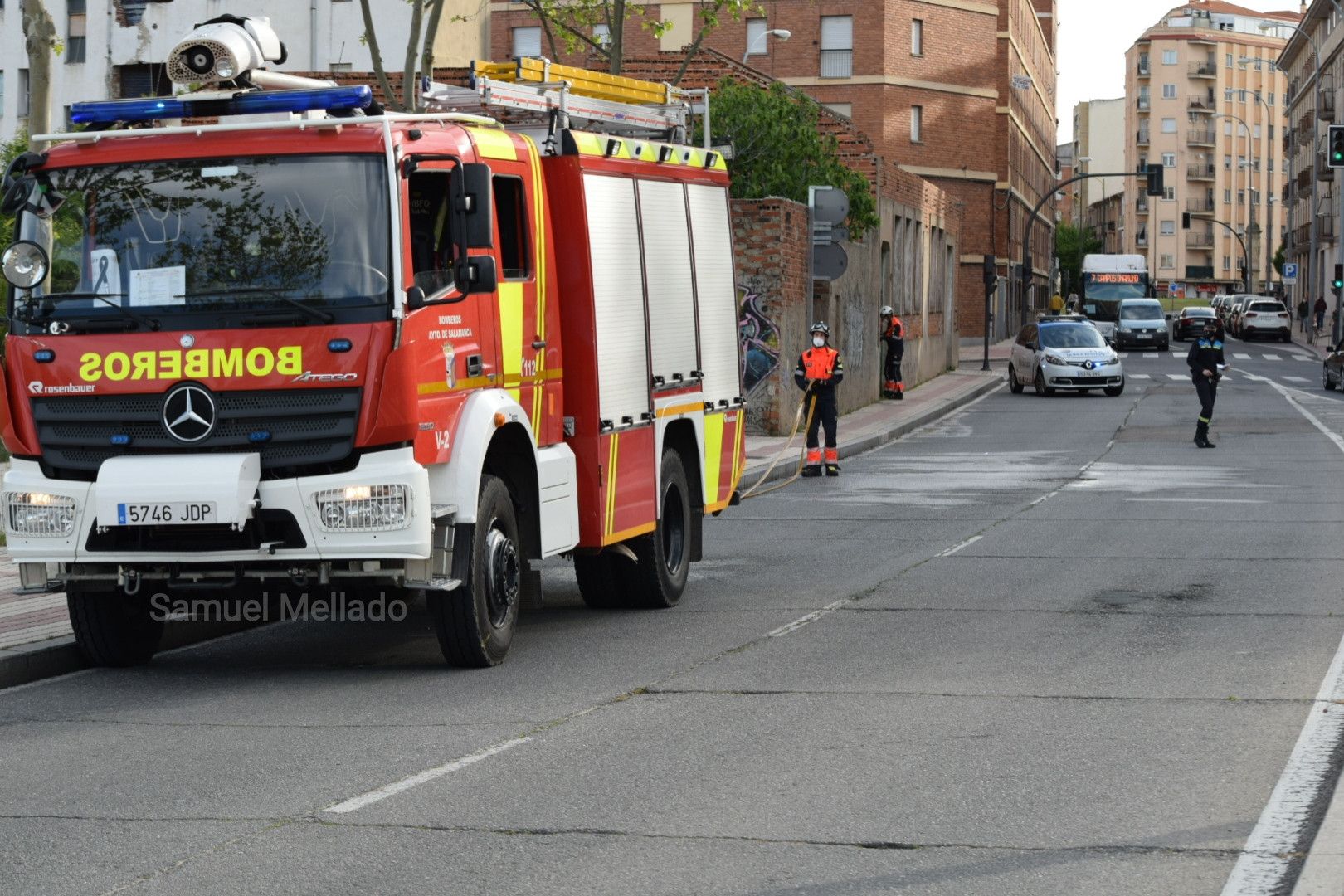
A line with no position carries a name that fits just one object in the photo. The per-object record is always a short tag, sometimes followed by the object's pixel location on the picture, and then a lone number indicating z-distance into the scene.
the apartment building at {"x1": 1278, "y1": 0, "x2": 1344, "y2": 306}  90.00
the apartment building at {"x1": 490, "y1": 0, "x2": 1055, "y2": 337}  67.88
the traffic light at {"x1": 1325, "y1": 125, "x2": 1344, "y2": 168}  45.91
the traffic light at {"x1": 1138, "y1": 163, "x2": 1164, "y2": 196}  58.34
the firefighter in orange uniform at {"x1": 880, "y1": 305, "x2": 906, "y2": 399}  38.56
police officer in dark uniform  26.61
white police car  41.47
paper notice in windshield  9.32
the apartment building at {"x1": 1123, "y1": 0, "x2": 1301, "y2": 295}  159.12
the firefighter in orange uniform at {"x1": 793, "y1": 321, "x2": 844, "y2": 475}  23.41
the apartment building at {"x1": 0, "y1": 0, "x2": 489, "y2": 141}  57.22
